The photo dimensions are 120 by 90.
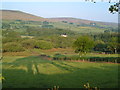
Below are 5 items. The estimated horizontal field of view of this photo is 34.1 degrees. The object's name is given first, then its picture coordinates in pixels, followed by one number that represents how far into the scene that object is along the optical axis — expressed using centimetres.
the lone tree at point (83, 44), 6997
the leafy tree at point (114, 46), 8444
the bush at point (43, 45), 10308
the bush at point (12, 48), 8956
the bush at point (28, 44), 10900
